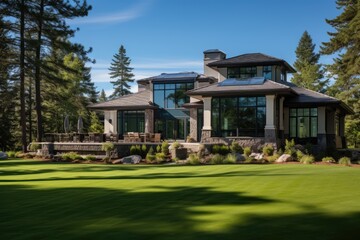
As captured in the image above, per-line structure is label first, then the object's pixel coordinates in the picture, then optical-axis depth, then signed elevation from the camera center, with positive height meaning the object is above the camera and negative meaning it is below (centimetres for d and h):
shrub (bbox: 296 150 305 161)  2005 -128
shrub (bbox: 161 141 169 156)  2259 -104
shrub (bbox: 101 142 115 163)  2252 -103
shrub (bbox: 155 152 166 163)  2066 -144
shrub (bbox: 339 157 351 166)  1782 -146
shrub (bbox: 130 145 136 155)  2306 -118
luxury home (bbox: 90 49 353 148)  2488 +181
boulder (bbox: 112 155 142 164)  2064 -161
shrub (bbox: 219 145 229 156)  2253 -115
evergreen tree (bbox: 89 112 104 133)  4231 +55
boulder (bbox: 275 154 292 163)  1933 -141
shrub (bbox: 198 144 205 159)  2213 -114
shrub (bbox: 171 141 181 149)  2197 -83
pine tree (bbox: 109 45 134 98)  7077 +1096
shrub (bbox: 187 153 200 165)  1898 -150
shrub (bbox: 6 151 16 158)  2679 -167
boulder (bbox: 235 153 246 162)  1945 -142
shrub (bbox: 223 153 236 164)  1859 -141
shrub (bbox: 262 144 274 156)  2241 -119
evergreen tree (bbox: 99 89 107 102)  9256 +879
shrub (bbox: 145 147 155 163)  2049 -149
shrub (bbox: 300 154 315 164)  1848 -142
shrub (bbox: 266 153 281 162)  1967 -143
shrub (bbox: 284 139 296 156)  2114 -105
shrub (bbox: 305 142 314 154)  2328 -105
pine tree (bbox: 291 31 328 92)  5159 +964
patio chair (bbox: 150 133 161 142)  2814 -50
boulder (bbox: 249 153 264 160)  2114 -143
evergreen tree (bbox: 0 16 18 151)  2819 +433
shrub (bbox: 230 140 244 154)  2284 -104
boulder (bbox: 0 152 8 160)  2514 -170
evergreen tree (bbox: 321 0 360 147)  2541 +626
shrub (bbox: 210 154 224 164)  1878 -144
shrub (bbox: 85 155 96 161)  2198 -159
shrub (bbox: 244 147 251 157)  2169 -116
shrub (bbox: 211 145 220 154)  2244 -108
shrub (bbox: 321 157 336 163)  1922 -148
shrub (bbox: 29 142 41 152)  2745 -112
